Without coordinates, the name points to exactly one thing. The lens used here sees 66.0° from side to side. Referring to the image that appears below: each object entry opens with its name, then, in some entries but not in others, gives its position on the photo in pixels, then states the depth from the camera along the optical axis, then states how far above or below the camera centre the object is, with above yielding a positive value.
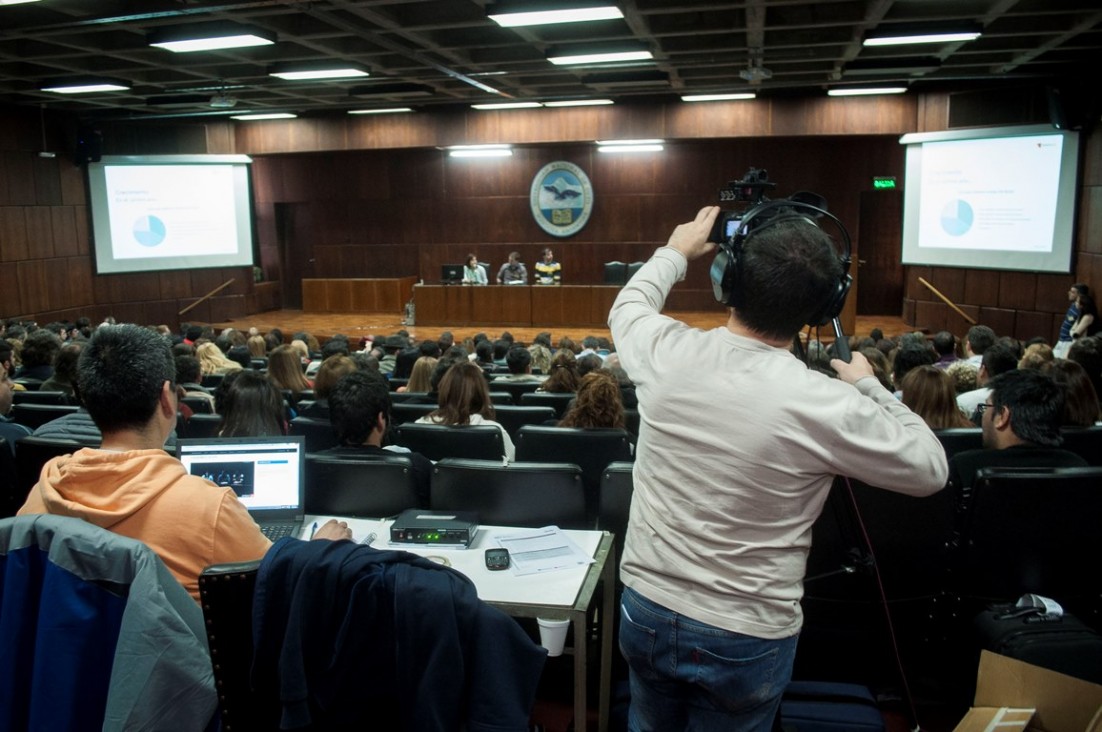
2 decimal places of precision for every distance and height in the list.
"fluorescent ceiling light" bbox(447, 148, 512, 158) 14.10 +1.53
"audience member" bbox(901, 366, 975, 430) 3.78 -0.69
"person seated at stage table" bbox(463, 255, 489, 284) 13.21 -0.43
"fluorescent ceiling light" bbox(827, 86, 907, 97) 10.72 +1.91
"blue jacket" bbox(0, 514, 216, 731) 1.53 -0.72
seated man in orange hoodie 1.75 -0.49
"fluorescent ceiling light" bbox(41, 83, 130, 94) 9.48 +1.81
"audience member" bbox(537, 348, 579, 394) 5.19 -0.82
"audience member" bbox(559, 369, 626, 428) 3.78 -0.71
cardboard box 2.17 -1.21
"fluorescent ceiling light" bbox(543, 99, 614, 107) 11.95 +1.99
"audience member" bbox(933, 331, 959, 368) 6.47 -0.79
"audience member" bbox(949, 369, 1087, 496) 2.92 -0.64
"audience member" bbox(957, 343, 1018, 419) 4.55 -0.70
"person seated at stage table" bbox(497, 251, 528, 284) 13.21 -0.45
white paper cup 2.25 -1.03
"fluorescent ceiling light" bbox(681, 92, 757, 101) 11.14 +1.93
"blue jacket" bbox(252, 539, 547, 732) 1.49 -0.71
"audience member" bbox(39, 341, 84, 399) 5.16 -0.75
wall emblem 14.05 +0.76
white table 2.21 -0.93
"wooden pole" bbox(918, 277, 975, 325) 11.04 -0.79
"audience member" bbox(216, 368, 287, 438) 3.50 -0.66
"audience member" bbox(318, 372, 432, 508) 3.20 -0.66
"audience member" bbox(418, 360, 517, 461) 4.01 -0.73
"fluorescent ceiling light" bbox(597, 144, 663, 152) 13.41 +1.51
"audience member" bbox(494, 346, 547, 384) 6.04 -0.88
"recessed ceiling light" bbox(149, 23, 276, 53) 6.96 +1.74
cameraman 1.41 -0.39
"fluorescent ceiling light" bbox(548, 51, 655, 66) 8.23 +1.83
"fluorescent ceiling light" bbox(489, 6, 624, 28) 6.41 +1.75
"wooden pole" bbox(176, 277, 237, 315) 13.63 -0.71
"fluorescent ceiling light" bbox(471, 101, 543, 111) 12.03 +1.98
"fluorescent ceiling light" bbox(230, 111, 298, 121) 12.69 +1.98
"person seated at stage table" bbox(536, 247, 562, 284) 13.38 -0.41
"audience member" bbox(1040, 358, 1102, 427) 3.77 -0.70
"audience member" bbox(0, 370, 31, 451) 3.87 -0.81
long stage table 12.51 -0.90
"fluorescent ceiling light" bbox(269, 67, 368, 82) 8.95 +1.84
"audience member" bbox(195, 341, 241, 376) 6.46 -0.87
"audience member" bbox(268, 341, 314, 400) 5.36 -0.78
